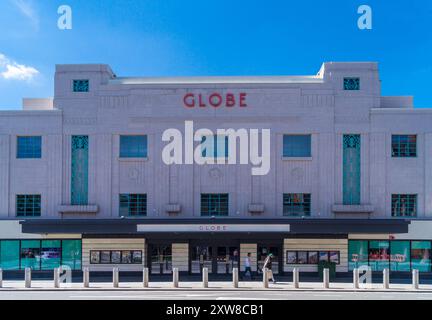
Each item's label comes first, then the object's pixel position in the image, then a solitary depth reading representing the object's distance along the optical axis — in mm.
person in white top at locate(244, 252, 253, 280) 21797
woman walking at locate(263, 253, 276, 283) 20327
